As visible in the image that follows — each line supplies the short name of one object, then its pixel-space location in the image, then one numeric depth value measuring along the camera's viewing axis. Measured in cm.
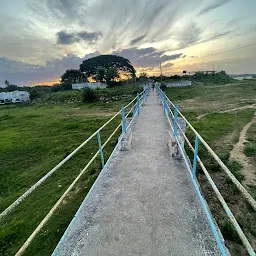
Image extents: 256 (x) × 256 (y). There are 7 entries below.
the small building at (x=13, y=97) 4362
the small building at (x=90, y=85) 4175
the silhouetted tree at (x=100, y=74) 4469
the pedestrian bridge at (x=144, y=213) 214
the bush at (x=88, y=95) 2804
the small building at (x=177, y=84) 3525
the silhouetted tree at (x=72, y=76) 5219
